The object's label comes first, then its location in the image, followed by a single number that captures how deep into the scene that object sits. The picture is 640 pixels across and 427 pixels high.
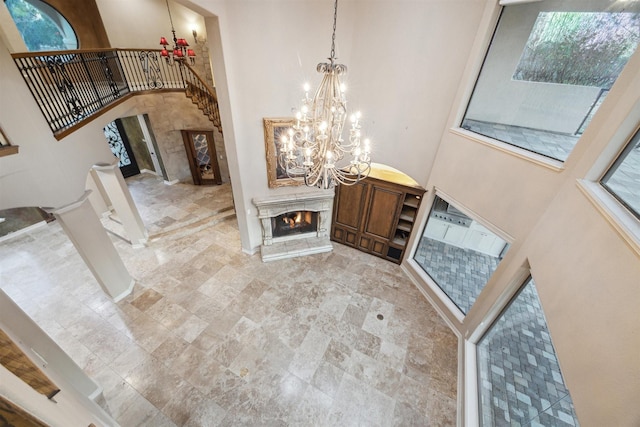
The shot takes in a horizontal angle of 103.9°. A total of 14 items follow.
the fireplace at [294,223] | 6.37
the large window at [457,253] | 4.69
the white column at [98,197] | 6.85
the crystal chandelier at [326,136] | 2.52
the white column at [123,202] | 5.26
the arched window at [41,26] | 6.26
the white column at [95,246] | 3.79
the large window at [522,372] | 2.68
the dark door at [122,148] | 8.67
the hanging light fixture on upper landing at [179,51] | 6.08
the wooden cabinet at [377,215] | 5.48
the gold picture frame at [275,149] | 4.75
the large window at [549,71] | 2.56
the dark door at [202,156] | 8.34
